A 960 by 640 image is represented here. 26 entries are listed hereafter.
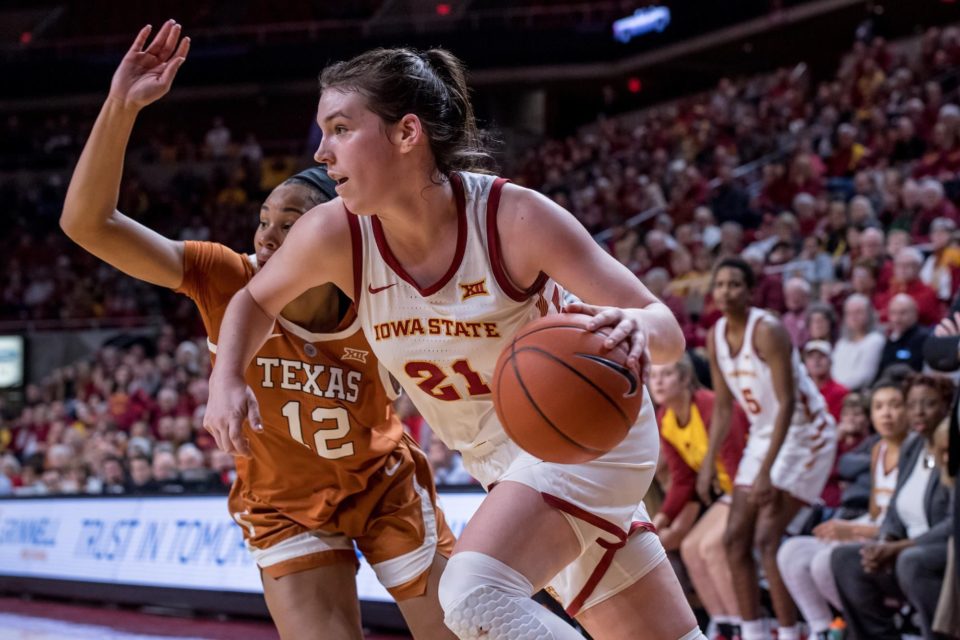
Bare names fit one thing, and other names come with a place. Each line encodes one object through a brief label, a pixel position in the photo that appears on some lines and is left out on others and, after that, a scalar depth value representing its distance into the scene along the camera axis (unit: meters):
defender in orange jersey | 3.01
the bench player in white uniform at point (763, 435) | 5.60
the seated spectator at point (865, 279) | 7.88
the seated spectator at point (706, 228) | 11.03
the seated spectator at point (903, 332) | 6.84
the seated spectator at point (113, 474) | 9.70
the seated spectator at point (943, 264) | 7.66
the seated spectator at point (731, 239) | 9.66
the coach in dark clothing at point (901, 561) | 4.86
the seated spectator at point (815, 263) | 8.94
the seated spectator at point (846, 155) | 11.65
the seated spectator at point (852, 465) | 5.87
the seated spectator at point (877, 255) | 8.05
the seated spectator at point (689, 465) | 5.94
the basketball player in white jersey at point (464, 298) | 2.44
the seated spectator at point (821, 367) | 6.94
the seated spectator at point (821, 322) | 7.31
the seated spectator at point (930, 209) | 9.03
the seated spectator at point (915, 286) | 7.38
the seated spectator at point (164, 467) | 8.49
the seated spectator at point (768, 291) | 8.77
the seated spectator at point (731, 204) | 11.43
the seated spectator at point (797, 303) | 8.02
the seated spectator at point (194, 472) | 8.05
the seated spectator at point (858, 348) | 7.13
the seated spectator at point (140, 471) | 9.49
